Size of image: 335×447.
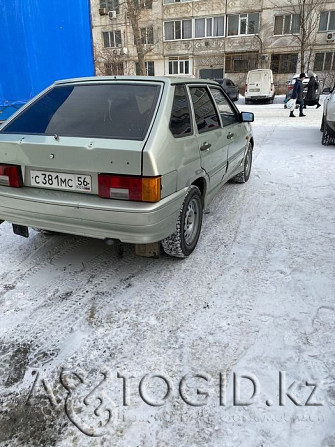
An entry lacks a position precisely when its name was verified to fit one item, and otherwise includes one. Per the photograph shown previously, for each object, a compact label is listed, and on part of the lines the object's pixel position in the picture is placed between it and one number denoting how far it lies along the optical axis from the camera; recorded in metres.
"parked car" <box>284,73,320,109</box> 18.49
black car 22.80
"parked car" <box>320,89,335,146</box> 7.89
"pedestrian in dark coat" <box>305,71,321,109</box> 14.37
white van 21.73
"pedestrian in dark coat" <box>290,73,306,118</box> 13.18
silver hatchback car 2.64
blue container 7.73
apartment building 30.78
